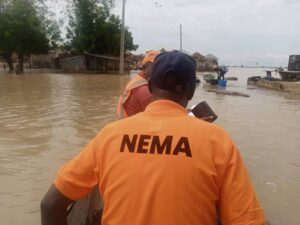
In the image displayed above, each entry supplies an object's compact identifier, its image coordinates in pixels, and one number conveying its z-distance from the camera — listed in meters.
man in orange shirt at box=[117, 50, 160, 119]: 3.45
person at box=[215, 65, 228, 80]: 29.52
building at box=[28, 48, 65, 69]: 52.97
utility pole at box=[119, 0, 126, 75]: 37.13
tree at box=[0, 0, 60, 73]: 39.41
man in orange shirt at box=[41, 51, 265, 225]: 1.57
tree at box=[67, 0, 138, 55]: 43.03
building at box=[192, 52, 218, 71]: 72.12
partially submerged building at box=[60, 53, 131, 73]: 44.97
